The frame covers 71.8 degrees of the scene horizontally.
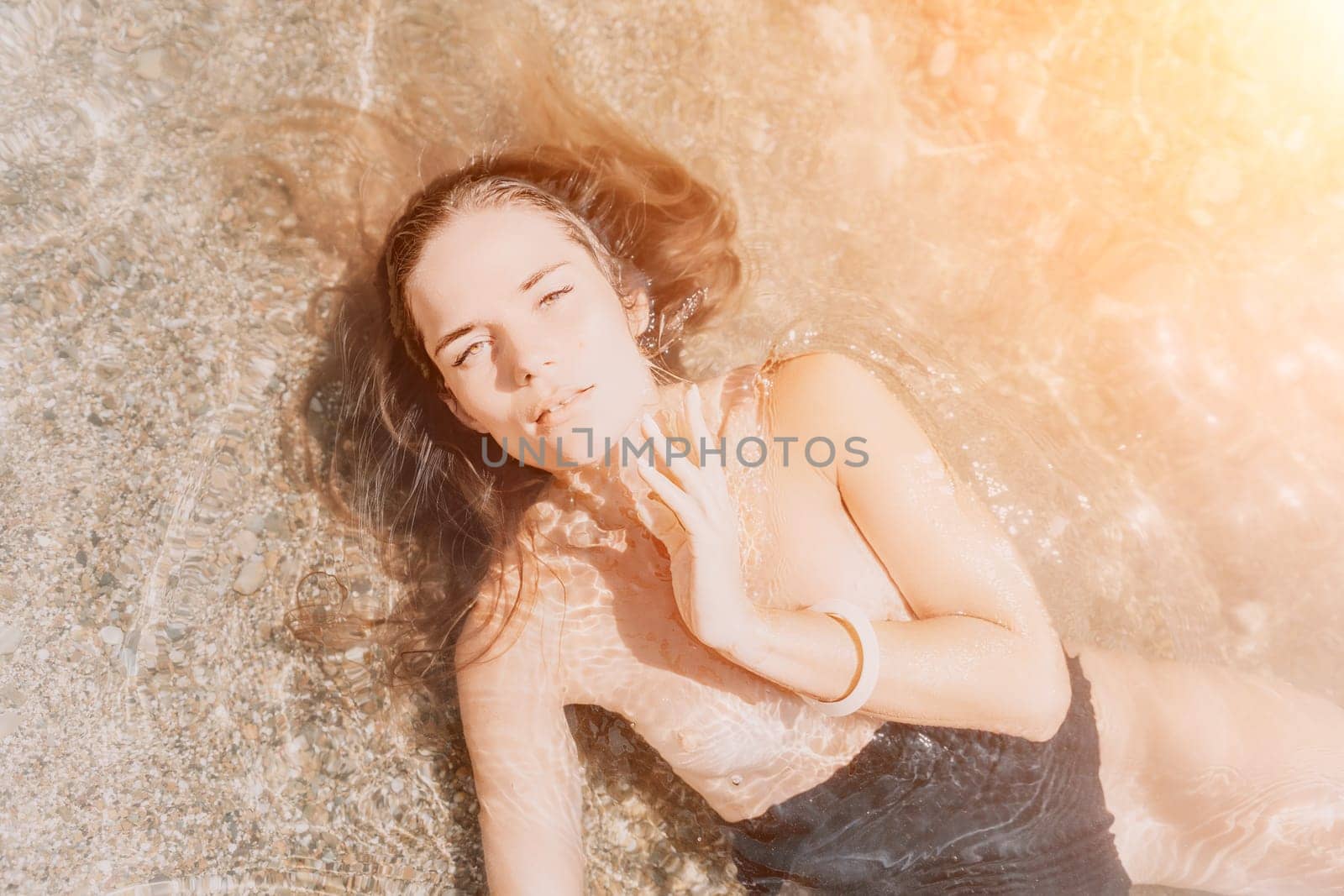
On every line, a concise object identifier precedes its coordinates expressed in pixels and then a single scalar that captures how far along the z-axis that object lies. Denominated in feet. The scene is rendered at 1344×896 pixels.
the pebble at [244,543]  7.55
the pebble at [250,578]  7.48
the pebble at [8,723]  6.73
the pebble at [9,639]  6.86
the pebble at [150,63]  8.00
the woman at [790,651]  5.69
